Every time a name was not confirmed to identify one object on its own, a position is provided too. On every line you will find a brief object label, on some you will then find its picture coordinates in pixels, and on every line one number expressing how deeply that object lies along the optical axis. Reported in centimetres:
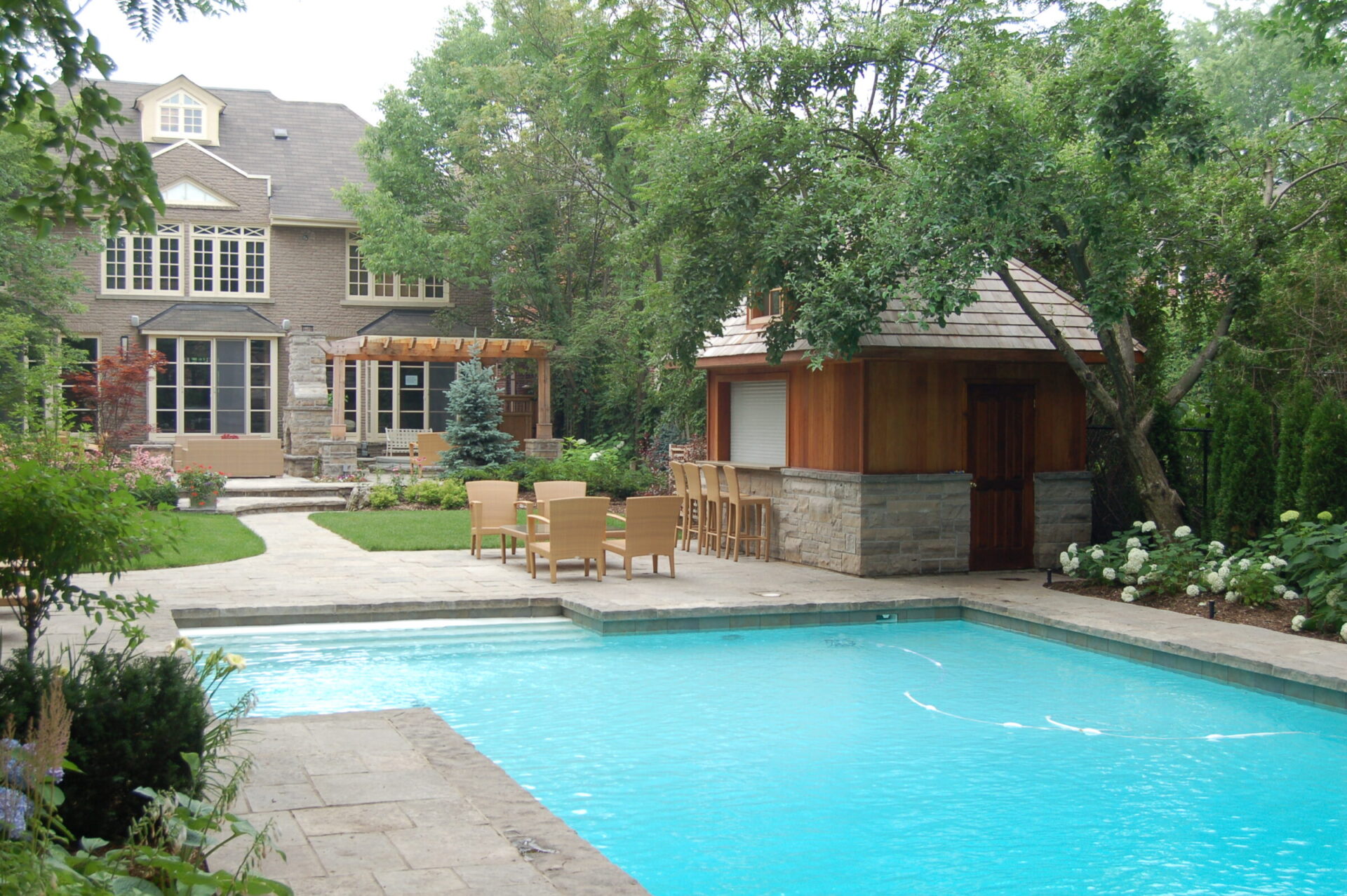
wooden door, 1324
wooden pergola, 2553
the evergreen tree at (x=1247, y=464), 1202
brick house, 2830
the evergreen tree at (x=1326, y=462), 1102
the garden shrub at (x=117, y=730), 411
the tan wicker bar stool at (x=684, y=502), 1546
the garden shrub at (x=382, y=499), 1978
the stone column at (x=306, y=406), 2520
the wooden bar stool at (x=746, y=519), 1403
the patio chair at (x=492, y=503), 1381
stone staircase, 1939
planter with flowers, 1834
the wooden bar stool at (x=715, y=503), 1446
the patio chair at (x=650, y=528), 1221
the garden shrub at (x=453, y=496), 1998
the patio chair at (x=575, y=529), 1195
